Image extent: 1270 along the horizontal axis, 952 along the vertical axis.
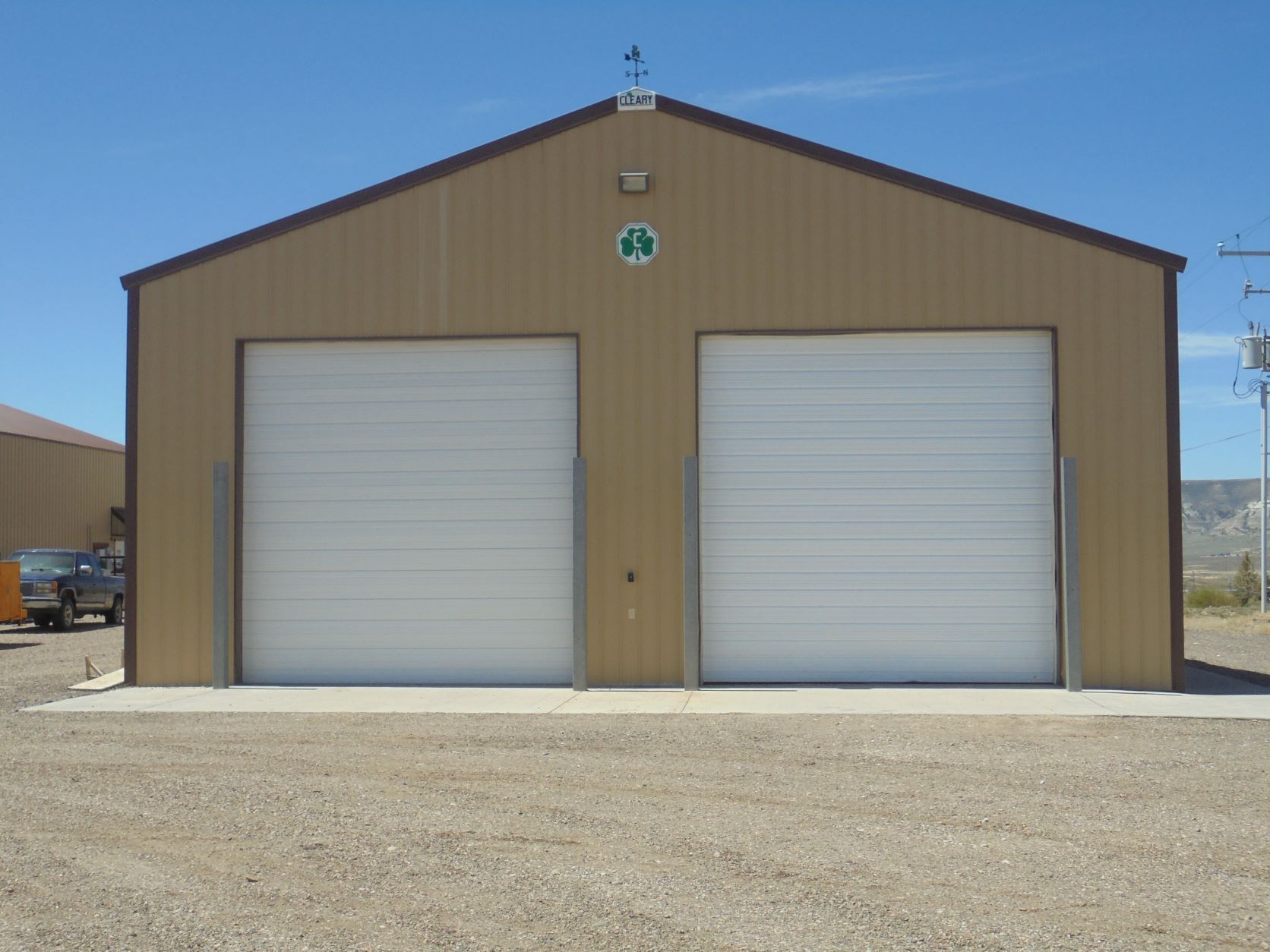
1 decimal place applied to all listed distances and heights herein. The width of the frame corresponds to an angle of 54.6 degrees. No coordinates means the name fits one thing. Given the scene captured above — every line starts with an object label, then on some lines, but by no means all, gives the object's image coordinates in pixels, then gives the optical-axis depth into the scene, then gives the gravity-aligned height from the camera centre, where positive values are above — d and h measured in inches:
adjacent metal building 1330.0 +50.4
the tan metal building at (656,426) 524.7 +44.3
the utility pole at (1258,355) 1417.3 +196.2
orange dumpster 927.0 -49.2
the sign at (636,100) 542.0 +187.6
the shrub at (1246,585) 1467.8 -75.5
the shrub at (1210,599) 1411.2 -87.9
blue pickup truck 978.1 -47.7
